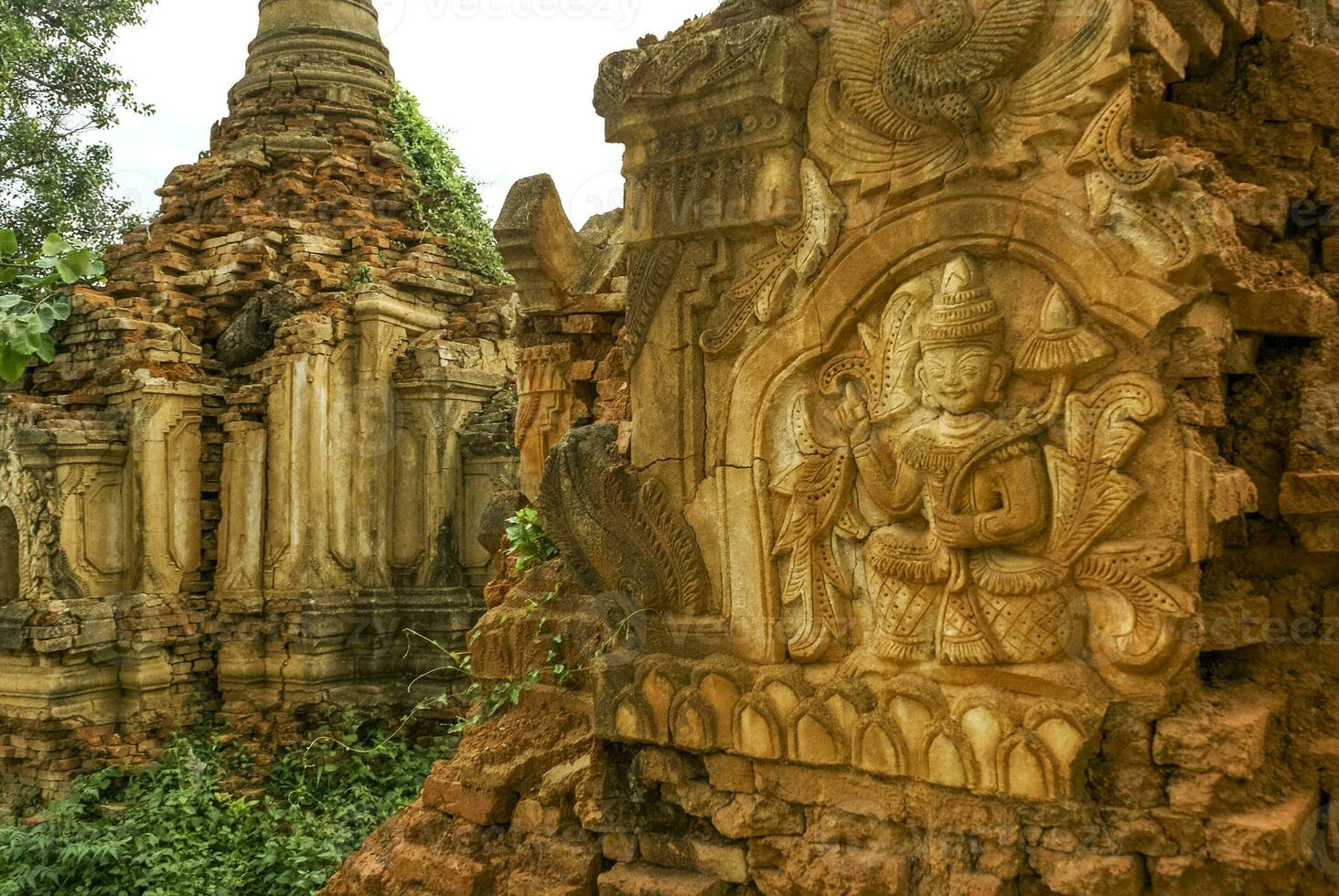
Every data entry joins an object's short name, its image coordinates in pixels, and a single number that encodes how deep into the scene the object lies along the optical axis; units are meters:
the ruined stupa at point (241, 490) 10.53
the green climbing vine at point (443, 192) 13.05
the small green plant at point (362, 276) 11.79
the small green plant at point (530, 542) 5.58
